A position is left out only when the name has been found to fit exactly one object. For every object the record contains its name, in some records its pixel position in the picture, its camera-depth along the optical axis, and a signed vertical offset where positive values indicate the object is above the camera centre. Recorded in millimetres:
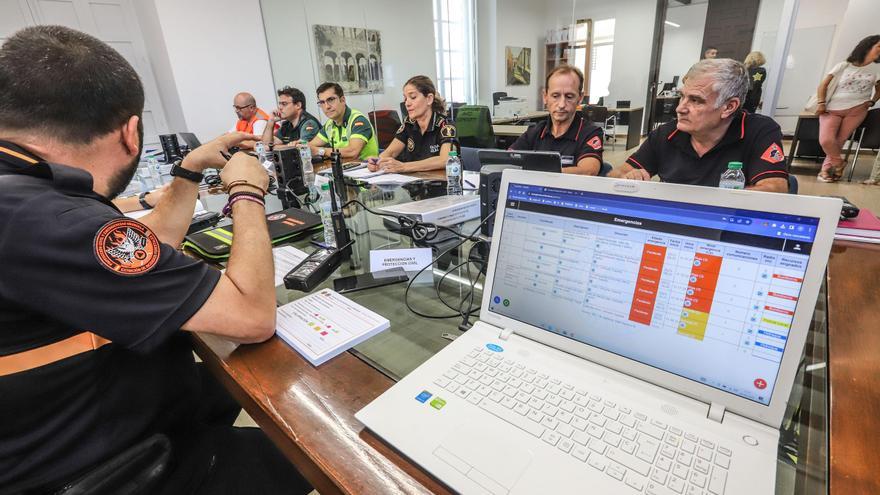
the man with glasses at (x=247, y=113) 4044 +49
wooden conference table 472 -415
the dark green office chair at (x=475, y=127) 3578 -171
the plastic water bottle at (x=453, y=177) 1703 -282
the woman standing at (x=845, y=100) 4035 -91
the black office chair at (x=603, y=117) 6477 -252
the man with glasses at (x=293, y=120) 3824 -36
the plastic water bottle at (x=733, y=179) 1562 -321
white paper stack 718 -398
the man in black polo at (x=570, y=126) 2162 -124
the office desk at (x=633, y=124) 6781 -399
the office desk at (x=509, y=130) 4555 -273
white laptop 458 -349
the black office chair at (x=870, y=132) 4312 -444
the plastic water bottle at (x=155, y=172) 2649 -324
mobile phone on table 967 -400
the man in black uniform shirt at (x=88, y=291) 578 -255
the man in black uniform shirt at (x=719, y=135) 1627 -162
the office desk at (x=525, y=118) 6270 -195
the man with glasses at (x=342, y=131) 3205 -142
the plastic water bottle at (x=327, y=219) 1182 -299
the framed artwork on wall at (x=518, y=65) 7422 +746
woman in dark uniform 2508 -166
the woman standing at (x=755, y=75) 4762 +227
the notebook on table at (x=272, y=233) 1172 -355
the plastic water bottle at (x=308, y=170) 1993 -284
